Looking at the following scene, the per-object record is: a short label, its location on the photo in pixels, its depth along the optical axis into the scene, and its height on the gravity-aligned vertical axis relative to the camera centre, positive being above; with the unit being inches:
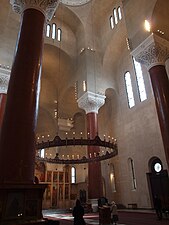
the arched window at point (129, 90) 617.0 +308.2
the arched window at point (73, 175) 764.9 +87.3
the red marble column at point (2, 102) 437.1 +202.2
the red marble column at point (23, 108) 191.0 +91.3
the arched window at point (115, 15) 634.0 +527.5
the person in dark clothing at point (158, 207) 318.3 -13.5
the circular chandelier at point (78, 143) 330.0 +86.3
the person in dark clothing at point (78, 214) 203.9 -12.5
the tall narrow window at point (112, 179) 630.5 +58.4
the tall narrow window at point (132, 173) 555.5 +64.8
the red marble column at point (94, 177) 503.7 +52.1
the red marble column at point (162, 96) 320.3 +154.3
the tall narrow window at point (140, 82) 571.6 +305.7
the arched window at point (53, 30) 673.6 +515.4
